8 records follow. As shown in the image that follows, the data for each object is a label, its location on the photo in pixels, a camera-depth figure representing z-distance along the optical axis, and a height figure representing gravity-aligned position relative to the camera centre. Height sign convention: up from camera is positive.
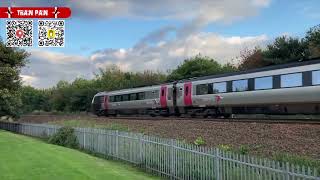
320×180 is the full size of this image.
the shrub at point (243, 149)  17.31 -1.46
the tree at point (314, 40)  48.28 +6.32
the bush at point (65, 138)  27.55 -1.71
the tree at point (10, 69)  39.20 +2.62
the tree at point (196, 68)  78.88 +5.44
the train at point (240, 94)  26.05 +0.66
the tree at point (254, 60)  59.31 +5.03
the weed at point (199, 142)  20.48 -1.41
